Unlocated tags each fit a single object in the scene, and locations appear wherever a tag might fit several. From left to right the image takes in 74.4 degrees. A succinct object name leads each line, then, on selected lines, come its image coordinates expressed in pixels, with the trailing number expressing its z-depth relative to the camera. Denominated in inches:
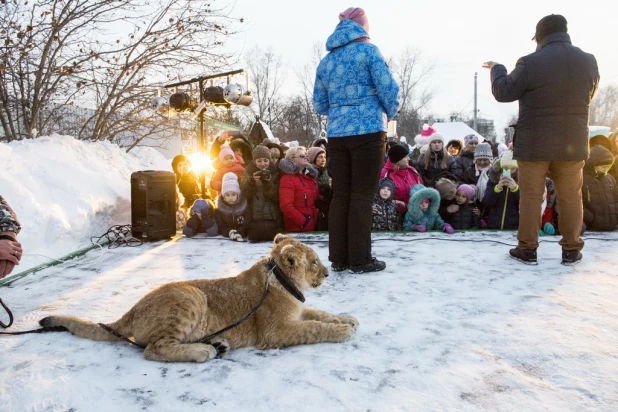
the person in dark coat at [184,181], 308.7
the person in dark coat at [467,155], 307.1
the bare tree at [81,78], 291.0
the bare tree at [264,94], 1333.7
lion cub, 95.3
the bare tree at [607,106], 2536.9
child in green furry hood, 251.1
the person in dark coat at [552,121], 160.1
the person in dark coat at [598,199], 245.8
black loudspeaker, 244.1
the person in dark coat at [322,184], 267.6
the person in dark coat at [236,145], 335.0
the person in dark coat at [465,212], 262.1
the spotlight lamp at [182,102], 338.6
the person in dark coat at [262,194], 253.6
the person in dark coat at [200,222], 261.1
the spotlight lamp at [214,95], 346.9
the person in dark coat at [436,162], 298.4
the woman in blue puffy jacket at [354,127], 157.5
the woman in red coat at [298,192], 250.5
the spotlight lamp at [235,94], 346.6
